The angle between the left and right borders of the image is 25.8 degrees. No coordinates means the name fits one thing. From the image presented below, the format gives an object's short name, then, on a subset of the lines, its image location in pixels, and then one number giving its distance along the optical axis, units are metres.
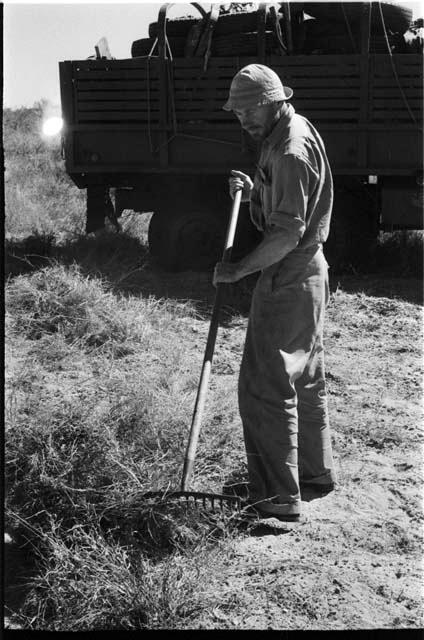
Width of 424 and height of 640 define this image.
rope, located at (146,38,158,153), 8.60
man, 3.97
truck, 8.50
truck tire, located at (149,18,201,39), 8.73
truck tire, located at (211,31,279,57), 8.57
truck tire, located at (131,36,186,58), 8.80
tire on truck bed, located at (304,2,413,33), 8.58
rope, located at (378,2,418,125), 8.41
